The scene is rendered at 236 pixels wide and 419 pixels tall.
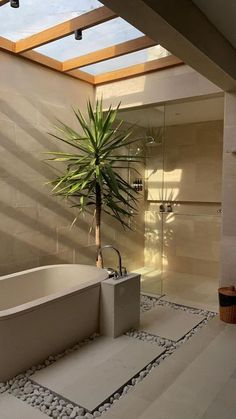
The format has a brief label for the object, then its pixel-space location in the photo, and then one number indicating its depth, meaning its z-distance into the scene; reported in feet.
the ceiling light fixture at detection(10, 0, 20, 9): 7.64
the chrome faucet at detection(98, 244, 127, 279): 10.28
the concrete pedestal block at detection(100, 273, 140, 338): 9.73
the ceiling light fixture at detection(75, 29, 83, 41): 9.32
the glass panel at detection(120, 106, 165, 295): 14.53
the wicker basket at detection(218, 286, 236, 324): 10.19
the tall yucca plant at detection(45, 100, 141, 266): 11.79
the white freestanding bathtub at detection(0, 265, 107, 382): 7.63
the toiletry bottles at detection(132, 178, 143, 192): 15.84
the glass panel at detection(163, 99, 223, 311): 16.34
